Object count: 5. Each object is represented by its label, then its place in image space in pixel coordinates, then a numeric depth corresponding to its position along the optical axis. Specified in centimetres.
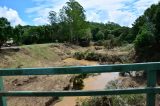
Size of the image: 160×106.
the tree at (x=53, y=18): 2821
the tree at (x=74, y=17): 2576
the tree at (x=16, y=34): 1835
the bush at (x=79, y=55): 2143
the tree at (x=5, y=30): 1709
